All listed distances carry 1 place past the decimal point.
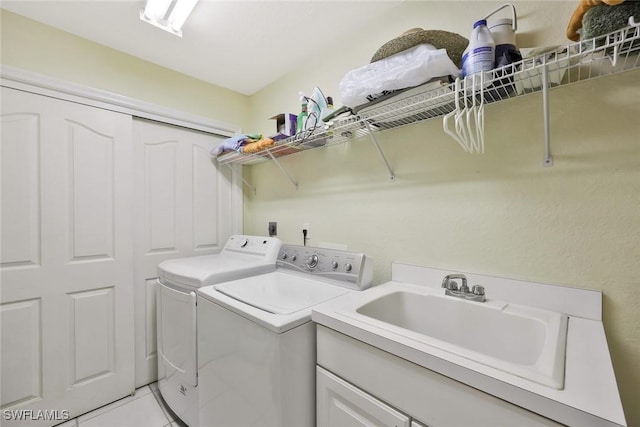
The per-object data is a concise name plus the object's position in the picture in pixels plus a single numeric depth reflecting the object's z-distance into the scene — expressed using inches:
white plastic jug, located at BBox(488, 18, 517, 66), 38.2
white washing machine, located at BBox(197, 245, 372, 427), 38.2
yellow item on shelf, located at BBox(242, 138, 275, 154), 69.0
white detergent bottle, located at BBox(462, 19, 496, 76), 35.2
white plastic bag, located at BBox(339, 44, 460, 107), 37.6
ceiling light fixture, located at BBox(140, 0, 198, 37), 55.7
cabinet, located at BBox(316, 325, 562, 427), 23.9
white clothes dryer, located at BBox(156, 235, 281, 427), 57.0
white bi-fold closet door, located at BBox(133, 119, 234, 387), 77.7
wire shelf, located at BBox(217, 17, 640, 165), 29.1
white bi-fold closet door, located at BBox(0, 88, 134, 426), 59.7
